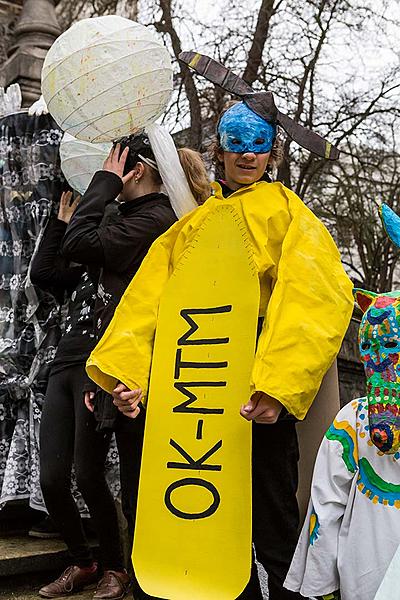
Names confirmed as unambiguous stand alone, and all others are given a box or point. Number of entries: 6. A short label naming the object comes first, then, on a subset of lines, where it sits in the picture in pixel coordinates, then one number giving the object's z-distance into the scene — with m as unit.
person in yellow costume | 2.15
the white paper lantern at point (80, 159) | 3.27
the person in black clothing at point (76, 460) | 2.91
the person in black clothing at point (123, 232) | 2.60
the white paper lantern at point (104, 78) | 2.76
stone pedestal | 4.94
